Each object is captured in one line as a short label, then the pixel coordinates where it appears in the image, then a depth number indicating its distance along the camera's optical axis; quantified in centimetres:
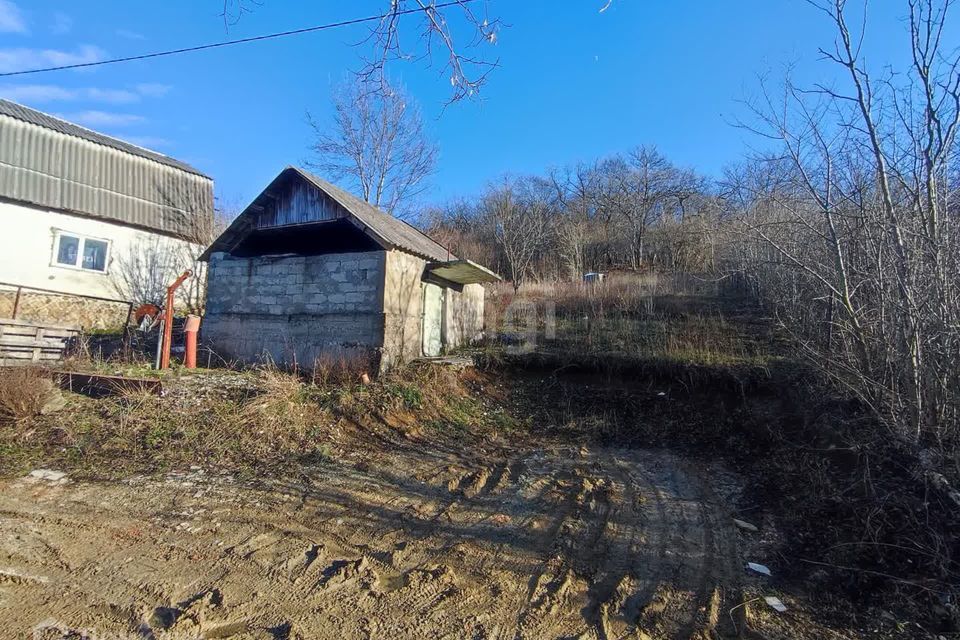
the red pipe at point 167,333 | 924
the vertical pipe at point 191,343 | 1002
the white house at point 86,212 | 1303
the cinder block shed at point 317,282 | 945
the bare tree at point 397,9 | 394
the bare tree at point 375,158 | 2348
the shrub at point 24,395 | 637
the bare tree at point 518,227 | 2535
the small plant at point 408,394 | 813
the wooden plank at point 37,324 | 921
